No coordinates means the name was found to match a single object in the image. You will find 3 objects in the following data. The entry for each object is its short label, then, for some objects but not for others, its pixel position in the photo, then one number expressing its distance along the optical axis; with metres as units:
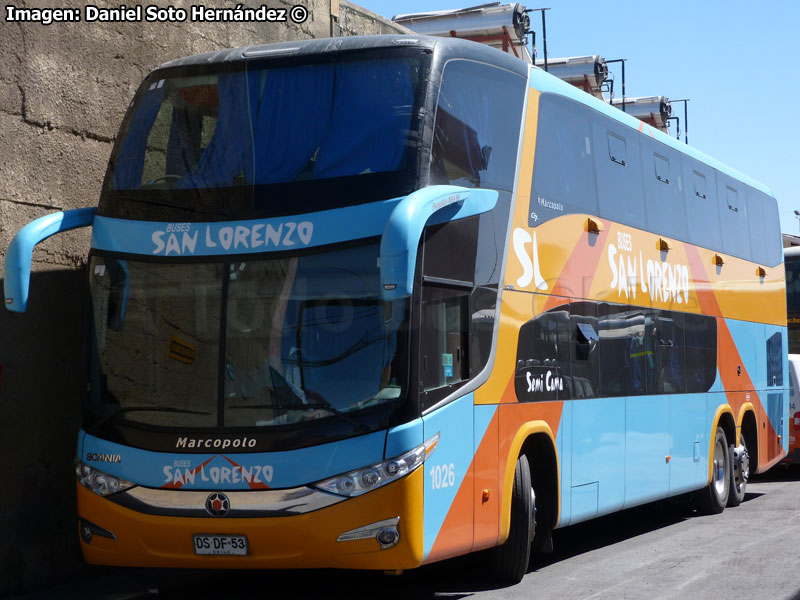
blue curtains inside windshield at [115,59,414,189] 14.67
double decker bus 13.86
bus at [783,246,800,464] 46.31
